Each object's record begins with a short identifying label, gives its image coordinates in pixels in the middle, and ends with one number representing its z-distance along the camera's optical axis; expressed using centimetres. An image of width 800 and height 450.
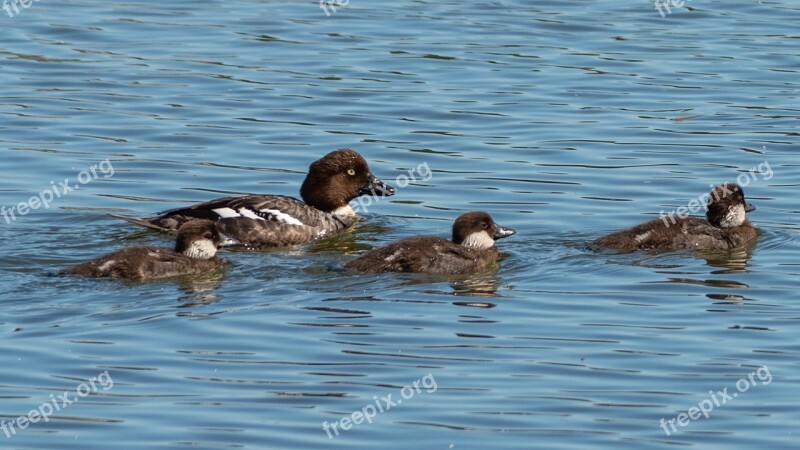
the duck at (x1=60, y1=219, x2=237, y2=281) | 1213
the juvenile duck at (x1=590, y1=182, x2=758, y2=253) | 1326
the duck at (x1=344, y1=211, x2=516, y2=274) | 1244
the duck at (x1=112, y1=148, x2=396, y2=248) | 1384
